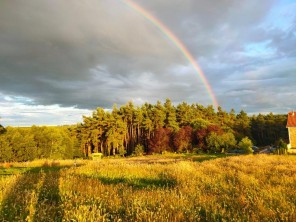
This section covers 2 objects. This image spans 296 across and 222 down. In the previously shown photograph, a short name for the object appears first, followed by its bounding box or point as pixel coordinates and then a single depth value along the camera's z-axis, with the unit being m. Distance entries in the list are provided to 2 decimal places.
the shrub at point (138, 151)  57.46
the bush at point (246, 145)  36.56
